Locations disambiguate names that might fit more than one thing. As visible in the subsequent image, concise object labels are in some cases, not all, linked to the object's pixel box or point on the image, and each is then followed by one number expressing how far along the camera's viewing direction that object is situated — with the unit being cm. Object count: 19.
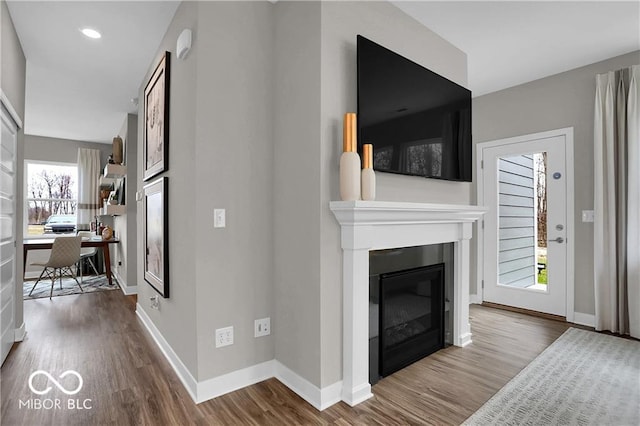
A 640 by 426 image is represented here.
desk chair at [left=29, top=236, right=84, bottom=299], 462
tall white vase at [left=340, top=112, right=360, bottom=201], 191
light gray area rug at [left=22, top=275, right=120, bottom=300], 477
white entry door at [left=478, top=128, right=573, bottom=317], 360
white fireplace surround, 196
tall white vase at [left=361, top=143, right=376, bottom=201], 202
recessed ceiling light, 275
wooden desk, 440
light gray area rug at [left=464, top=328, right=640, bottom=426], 183
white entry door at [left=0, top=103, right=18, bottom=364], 248
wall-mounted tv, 213
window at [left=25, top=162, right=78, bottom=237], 638
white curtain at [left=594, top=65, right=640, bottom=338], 304
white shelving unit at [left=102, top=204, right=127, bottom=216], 468
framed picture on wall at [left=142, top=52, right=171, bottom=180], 253
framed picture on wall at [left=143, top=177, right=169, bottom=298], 250
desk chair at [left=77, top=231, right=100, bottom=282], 567
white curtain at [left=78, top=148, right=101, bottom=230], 655
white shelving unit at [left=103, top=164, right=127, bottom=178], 480
